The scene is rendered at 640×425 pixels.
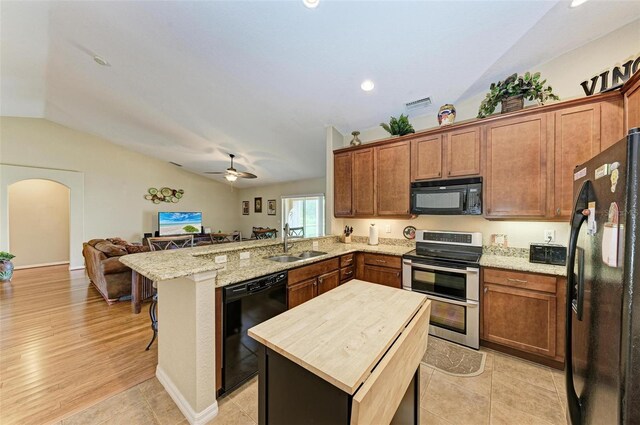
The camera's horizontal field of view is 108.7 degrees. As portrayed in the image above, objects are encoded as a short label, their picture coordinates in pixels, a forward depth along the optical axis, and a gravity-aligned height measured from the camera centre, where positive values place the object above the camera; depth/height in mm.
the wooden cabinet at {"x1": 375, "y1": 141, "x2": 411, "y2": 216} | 3211 +464
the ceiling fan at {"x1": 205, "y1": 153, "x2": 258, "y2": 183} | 5258 +798
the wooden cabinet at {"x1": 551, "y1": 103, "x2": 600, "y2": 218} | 2102 +637
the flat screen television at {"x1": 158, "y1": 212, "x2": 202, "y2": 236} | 7559 -487
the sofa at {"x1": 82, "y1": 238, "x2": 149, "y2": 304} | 3746 -1060
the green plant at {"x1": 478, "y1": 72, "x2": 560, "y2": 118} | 2336 +1283
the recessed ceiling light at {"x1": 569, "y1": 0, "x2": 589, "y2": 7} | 1759 +1620
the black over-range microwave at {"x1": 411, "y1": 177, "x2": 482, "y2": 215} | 2670 +172
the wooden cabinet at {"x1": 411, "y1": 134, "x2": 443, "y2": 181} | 2953 +705
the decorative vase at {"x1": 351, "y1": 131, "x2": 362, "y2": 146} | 3735 +1147
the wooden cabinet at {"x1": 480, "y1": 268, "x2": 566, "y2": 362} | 2082 -972
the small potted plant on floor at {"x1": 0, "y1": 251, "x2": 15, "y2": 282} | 4875 -1276
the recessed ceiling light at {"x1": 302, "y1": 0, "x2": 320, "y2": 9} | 1731 +1581
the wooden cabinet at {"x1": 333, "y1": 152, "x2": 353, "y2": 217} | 3736 +424
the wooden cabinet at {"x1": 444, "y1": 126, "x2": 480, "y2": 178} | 2697 +708
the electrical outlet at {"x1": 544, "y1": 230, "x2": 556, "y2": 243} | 2518 -269
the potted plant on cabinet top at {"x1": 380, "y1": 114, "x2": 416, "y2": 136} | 3221 +1195
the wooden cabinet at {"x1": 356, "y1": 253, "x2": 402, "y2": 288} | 2975 -804
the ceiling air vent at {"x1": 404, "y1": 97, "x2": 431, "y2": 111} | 3000 +1434
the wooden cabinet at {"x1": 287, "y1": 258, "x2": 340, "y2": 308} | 2321 -799
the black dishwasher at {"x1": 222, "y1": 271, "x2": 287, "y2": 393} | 1770 -914
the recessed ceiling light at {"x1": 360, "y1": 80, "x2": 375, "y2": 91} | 2699 +1501
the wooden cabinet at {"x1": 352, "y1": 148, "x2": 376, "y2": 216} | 3506 +430
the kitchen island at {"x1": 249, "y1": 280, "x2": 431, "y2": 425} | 807 -595
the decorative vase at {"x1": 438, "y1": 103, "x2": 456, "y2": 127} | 2855 +1206
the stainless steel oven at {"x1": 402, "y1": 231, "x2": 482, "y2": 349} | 2412 -805
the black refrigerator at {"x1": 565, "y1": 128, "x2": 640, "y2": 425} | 674 -279
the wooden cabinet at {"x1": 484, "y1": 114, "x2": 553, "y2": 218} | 2336 +469
